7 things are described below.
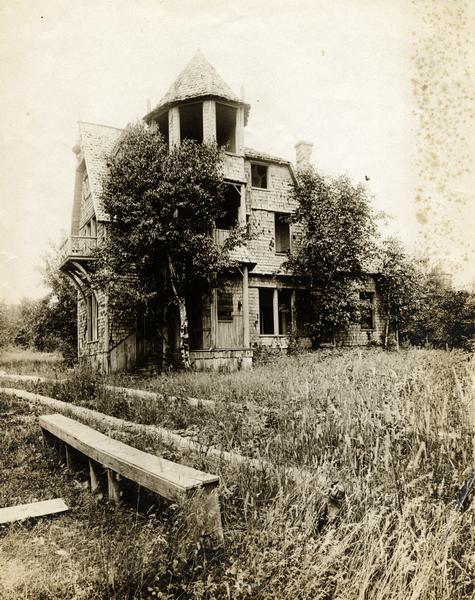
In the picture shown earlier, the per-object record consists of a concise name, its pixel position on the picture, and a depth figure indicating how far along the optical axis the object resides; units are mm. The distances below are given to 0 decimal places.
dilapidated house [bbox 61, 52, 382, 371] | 15828
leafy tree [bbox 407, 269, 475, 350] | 16406
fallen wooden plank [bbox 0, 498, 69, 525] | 3818
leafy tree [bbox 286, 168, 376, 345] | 18109
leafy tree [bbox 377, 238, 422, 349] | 21297
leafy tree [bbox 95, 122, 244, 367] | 13258
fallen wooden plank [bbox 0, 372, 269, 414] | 6699
